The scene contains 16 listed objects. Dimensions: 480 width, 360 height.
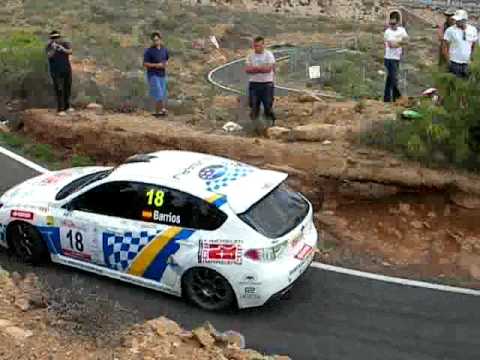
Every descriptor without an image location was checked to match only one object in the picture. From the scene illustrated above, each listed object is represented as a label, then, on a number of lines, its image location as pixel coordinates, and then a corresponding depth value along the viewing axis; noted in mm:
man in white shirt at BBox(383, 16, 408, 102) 14641
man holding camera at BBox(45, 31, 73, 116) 14086
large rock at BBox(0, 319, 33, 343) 6664
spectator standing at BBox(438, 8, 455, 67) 13595
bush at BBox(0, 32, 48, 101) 16031
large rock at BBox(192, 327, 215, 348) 7199
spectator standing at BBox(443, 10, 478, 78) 13211
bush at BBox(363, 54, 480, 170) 10977
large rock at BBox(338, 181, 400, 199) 11328
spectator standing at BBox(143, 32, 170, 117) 14266
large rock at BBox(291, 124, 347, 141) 12680
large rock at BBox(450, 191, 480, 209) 10953
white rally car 8414
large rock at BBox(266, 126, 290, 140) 12989
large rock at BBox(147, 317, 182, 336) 7312
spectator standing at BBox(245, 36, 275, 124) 13609
